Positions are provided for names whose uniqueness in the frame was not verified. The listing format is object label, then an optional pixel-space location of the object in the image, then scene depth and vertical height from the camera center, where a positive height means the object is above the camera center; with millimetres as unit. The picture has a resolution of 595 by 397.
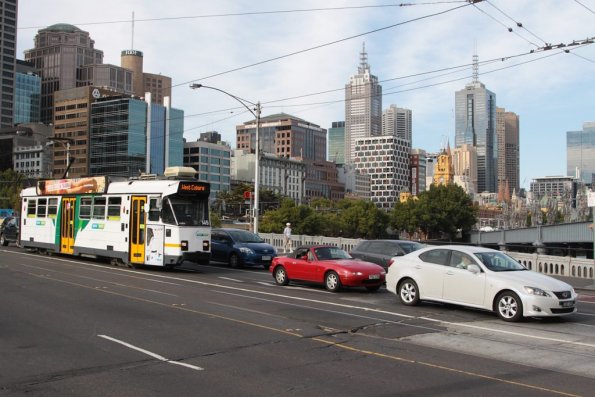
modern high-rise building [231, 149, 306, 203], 191375 +16898
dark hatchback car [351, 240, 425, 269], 19931 -741
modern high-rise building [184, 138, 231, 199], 171500 +18605
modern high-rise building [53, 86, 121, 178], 163250 +27967
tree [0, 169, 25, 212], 86288 +5438
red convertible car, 16531 -1200
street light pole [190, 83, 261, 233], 32031 +4368
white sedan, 11719 -1138
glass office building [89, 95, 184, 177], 156000 +23219
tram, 21734 +232
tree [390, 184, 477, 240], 97812 +2431
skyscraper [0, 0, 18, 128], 194750 +59517
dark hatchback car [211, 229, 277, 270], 25078 -956
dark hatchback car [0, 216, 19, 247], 36969 -486
